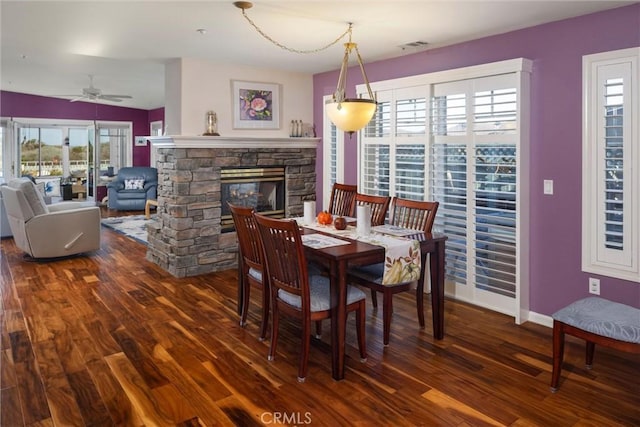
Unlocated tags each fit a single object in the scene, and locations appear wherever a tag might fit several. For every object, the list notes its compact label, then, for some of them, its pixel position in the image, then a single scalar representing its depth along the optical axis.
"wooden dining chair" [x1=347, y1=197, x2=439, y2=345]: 3.36
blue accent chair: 10.23
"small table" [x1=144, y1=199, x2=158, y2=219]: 8.28
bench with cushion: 2.43
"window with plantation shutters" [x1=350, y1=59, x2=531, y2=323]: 3.83
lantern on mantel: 5.29
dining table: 2.83
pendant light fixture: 3.13
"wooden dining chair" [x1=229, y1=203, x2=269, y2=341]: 3.28
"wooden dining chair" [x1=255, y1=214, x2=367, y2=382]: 2.79
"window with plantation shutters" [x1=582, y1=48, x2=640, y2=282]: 3.21
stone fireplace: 5.19
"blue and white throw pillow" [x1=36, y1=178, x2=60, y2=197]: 10.10
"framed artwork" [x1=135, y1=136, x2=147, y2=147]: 11.50
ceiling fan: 7.21
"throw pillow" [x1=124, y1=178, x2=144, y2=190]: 10.26
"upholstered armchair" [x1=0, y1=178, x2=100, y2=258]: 5.62
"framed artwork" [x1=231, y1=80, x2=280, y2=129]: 5.57
